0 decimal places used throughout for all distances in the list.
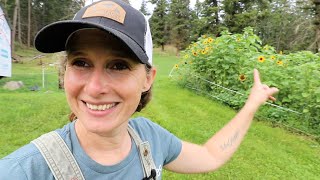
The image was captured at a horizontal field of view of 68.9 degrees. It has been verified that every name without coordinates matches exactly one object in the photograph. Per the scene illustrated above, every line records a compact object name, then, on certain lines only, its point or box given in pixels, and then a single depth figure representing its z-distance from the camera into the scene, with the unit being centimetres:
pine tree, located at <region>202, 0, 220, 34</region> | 2104
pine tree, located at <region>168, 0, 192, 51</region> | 2949
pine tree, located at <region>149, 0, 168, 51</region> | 2968
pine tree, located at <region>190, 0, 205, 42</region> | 2156
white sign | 354
